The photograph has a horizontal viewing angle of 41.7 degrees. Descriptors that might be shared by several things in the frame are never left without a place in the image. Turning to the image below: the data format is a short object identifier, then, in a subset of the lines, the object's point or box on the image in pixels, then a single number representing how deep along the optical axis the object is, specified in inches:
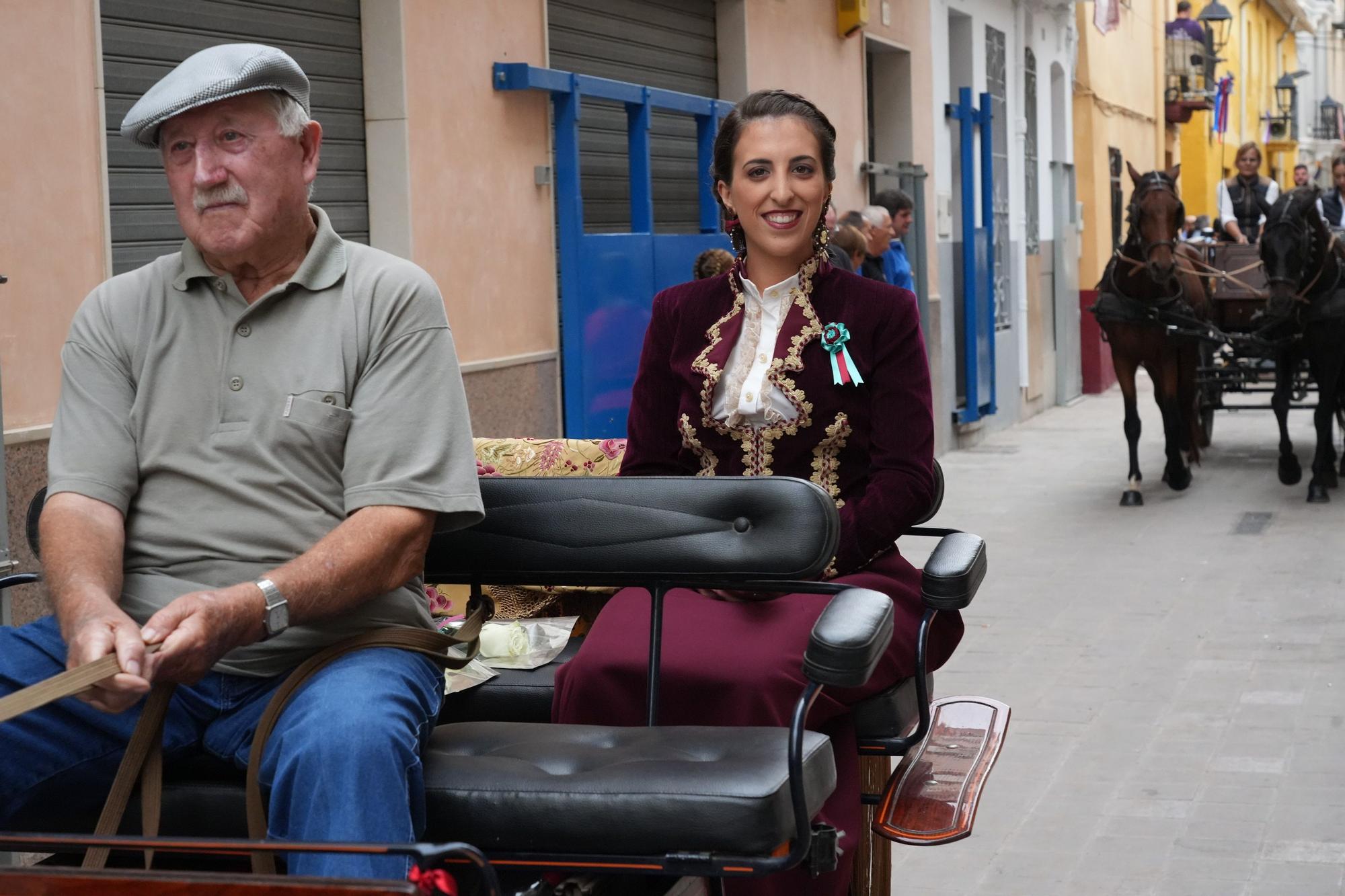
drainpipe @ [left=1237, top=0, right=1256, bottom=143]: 1590.8
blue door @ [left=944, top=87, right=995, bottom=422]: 652.7
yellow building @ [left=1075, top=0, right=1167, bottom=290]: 896.9
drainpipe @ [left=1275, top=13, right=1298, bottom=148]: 1829.5
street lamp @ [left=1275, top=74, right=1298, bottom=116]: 1766.7
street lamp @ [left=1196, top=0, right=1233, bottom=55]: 1262.2
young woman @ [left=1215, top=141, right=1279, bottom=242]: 665.0
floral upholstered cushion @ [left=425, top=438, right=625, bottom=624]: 203.8
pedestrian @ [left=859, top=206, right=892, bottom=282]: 473.4
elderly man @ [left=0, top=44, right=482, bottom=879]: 121.4
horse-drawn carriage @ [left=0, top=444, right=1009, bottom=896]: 108.4
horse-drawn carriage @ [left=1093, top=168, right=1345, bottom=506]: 479.8
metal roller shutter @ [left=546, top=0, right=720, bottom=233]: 396.5
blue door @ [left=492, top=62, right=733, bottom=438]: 369.4
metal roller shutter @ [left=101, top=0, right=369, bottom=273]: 254.8
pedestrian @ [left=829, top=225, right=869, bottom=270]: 414.6
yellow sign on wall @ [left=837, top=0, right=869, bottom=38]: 552.1
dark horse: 480.4
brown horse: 477.7
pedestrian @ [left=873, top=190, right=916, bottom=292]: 502.6
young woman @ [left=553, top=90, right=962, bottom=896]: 143.2
